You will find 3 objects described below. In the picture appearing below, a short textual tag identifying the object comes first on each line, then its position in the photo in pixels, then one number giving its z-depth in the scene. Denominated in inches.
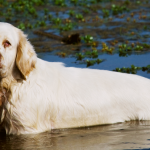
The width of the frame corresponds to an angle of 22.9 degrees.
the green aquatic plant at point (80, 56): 424.8
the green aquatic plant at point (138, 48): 445.4
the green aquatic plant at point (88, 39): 492.7
